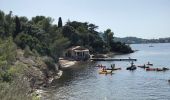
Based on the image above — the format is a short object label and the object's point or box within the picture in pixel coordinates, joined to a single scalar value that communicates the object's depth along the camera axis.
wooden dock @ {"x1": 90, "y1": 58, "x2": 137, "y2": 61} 77.20
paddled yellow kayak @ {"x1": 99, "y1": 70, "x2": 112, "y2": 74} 51.26
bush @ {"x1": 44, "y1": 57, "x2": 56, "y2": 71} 49.38
